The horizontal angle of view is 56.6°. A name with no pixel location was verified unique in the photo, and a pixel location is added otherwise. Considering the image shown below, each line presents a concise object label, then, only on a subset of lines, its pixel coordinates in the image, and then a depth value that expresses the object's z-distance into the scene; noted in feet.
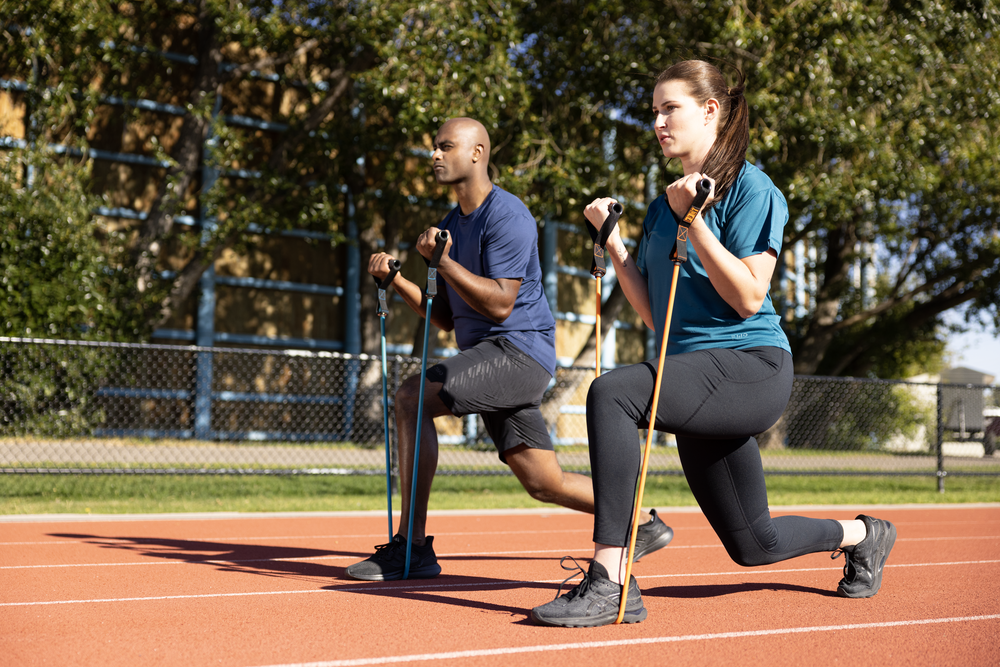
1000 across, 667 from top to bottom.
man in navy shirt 14.17
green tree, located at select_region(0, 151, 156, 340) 39.65
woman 10.36
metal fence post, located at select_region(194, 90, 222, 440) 32.94
